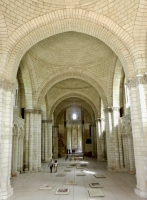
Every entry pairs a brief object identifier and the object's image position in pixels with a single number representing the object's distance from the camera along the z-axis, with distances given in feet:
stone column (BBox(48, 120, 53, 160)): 66.85
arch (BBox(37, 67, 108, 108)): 50.16
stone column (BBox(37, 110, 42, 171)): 47.12
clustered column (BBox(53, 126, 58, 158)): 89.88
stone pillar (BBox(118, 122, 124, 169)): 44.70
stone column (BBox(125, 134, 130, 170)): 44.24
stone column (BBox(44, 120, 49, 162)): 66.80
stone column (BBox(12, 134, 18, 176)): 40.40
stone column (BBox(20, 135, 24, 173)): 44.34
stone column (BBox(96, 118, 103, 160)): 72.08
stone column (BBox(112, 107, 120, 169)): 44.78
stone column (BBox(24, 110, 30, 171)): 45.19
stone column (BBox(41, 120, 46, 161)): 67.51
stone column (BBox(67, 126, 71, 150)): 123.38
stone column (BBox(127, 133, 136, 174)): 40.75
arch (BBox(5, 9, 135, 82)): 26.73
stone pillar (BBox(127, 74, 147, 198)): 23.67
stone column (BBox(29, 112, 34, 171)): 45.11
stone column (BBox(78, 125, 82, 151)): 123.61
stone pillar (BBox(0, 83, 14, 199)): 23.88
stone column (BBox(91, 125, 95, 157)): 91.46
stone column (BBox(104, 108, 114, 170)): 45.96
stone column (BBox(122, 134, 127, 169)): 44.64
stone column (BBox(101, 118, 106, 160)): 72.02
